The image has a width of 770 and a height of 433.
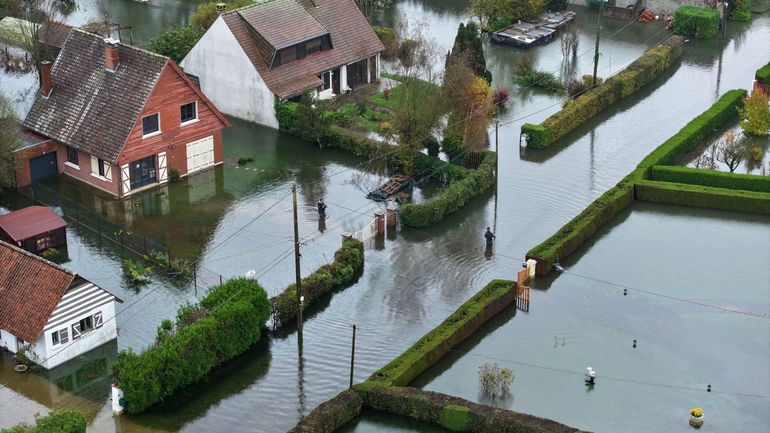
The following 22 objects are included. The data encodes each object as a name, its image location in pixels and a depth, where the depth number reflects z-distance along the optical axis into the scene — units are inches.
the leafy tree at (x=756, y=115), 2972.4
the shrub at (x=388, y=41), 3476.9
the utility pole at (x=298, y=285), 1984.5
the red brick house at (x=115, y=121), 2610.7
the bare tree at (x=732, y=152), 2765.7
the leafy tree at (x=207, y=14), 3444.9
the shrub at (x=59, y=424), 1684.8
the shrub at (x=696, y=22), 3732.8
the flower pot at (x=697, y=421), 1879.9
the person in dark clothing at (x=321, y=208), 2554.1
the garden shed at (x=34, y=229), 2349.9
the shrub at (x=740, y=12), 3924.7
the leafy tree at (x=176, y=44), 3238.2
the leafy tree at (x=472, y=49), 3107.8
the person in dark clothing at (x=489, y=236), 2456.9
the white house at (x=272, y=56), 2999.5
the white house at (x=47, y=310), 1980.8
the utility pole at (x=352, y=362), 1907.0
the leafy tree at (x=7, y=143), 2561.5
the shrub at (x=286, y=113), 2967.5
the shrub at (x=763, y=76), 3292.3
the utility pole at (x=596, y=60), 3191.4
